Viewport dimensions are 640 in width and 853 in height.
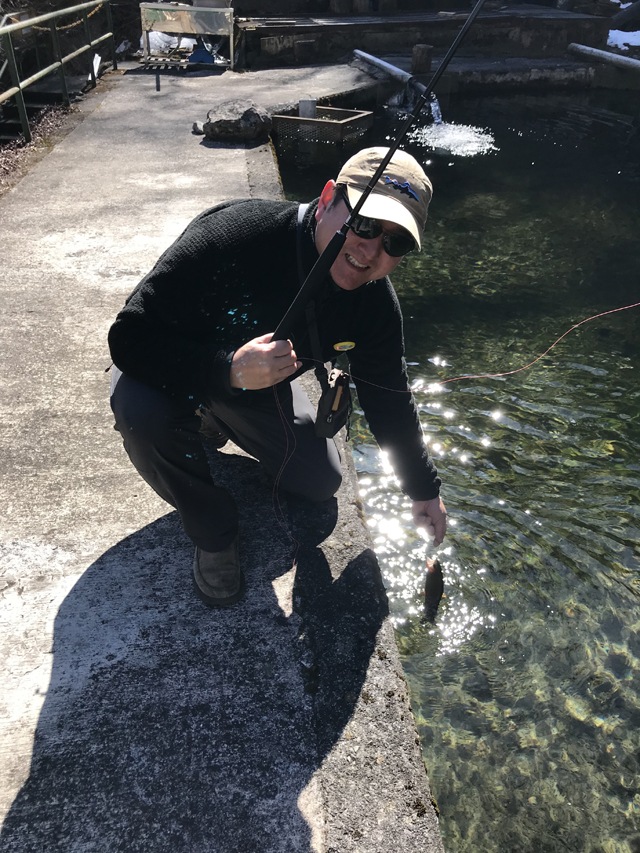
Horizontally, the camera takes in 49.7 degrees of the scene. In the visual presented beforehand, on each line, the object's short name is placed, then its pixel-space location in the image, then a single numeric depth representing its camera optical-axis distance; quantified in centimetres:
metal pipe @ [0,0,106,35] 705
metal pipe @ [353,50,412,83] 1291
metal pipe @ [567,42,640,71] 1421
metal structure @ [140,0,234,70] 1311
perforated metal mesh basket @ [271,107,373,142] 964
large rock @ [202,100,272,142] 857
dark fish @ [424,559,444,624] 311
